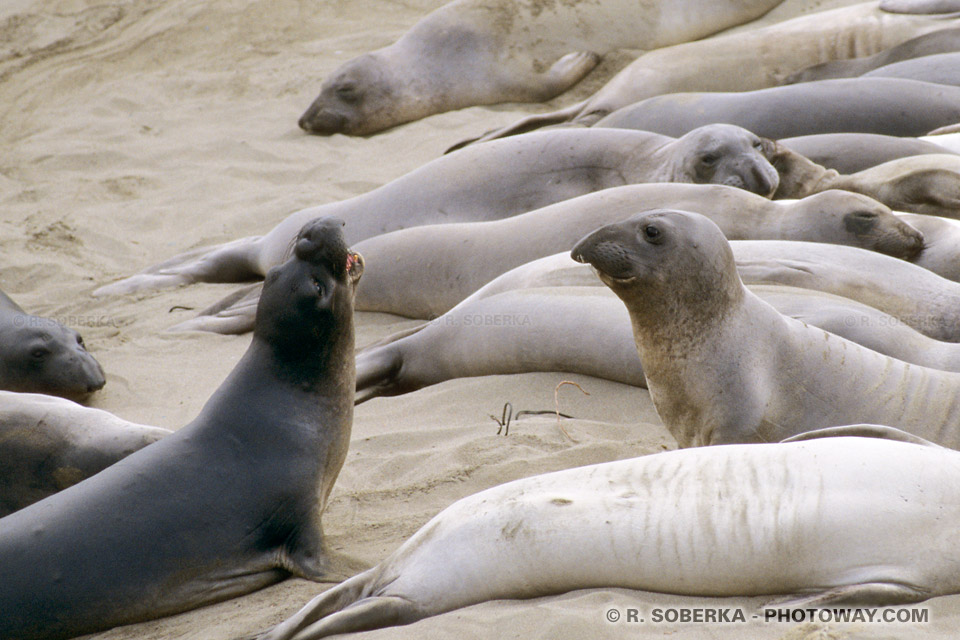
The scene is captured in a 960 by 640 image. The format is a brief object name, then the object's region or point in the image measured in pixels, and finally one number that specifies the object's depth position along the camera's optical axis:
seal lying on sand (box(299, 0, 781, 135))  16.23
